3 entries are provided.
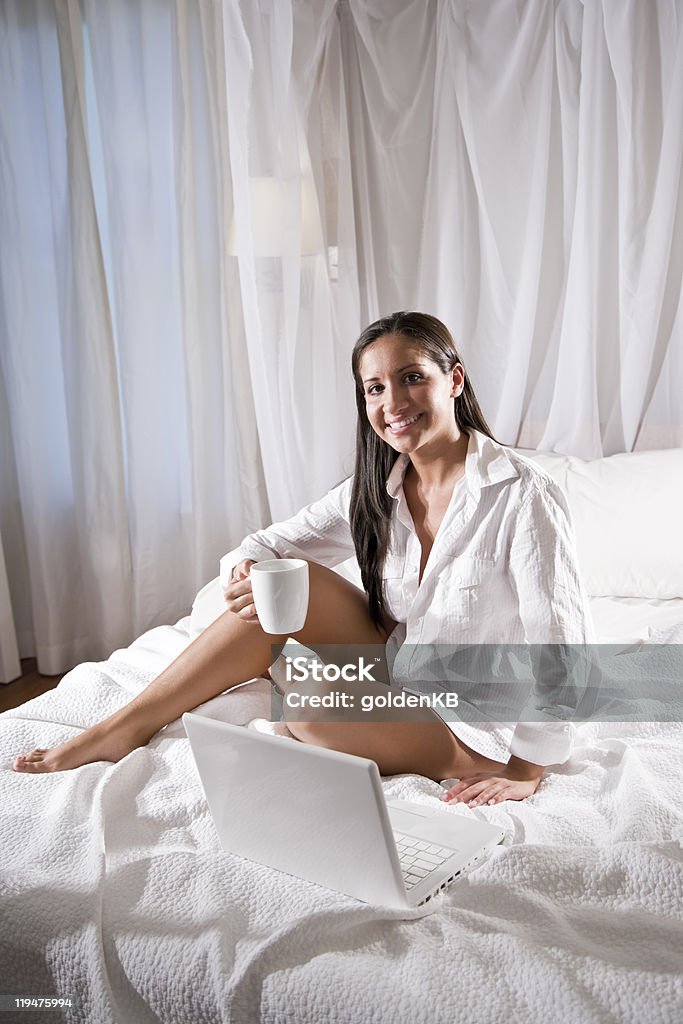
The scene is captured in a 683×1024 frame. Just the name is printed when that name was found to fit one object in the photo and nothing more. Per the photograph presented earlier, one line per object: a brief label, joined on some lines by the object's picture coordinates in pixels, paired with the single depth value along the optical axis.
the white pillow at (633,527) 2.20
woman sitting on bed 1.50
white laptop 1.04
